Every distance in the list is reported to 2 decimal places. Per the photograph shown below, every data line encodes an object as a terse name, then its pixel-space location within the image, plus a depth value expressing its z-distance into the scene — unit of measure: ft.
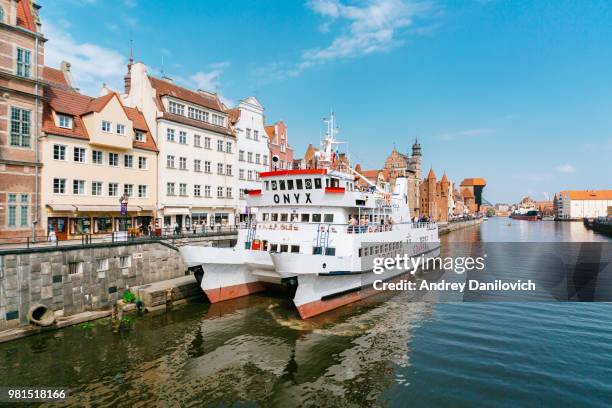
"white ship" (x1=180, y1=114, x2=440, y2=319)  66.23
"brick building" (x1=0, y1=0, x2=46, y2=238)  75.15
